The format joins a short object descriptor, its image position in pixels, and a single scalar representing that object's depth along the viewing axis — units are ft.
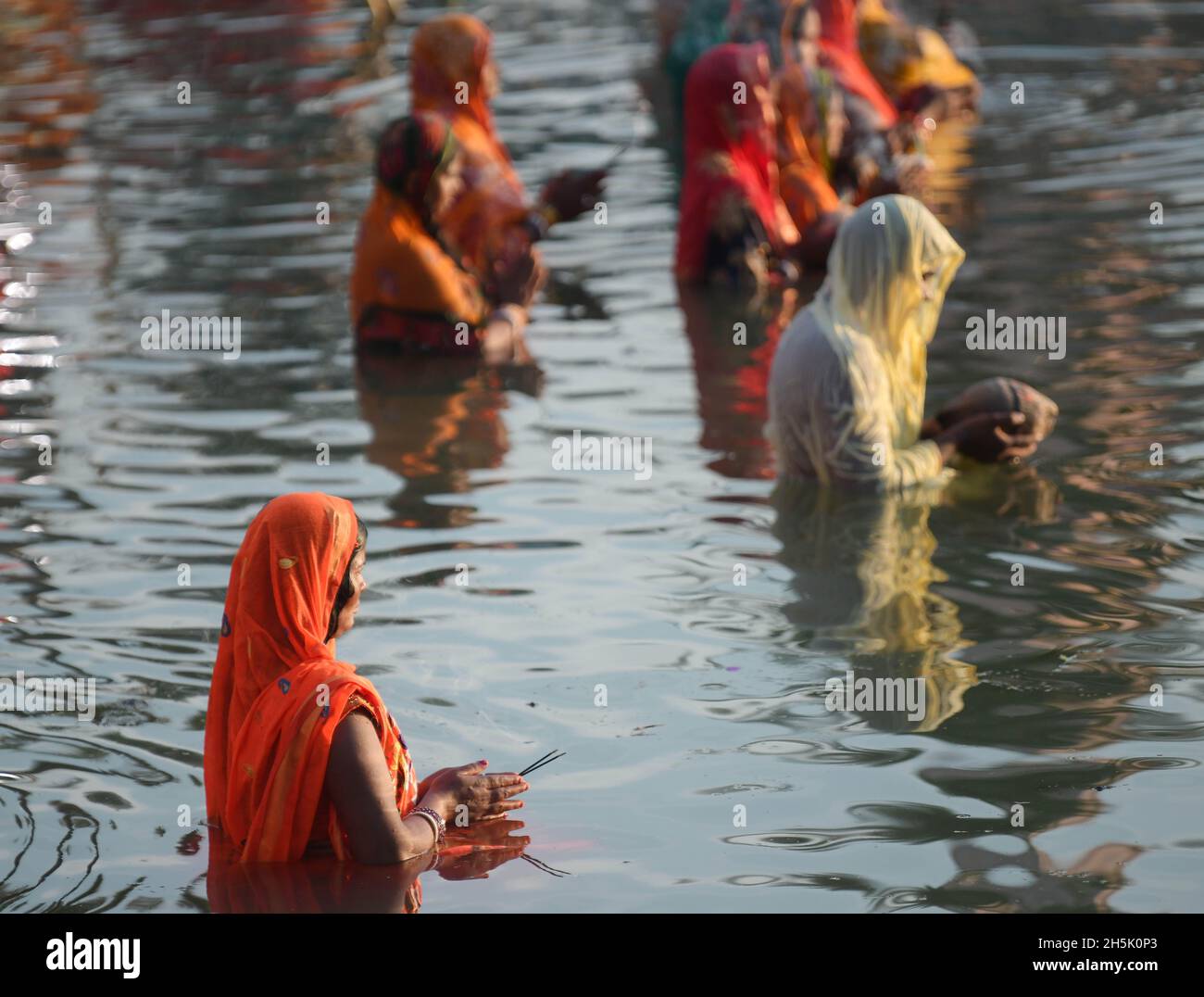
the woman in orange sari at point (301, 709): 26.86
